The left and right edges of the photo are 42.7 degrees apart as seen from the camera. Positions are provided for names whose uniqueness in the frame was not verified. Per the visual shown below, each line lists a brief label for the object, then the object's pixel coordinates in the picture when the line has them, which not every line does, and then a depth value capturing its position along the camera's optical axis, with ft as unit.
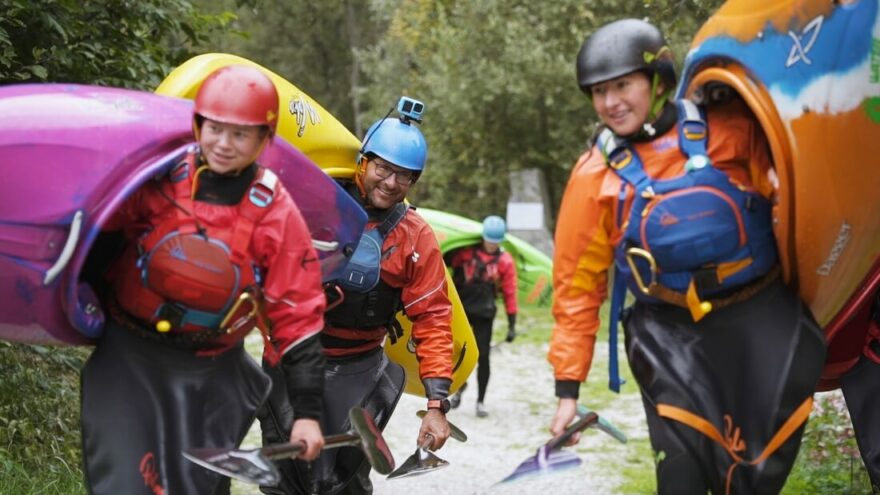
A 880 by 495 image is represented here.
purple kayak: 12.08
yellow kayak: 16.22
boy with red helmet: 12.42
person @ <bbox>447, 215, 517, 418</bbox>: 38.09
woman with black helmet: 13.43
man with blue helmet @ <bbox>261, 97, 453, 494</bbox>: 17.30
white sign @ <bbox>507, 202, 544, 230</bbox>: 78.64
